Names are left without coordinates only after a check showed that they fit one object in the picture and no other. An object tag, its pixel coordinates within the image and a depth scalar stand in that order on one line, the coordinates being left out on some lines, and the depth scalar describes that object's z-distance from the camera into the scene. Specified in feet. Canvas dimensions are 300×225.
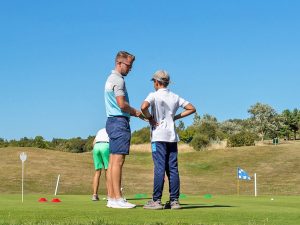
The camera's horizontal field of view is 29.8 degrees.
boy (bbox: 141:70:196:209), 25.45
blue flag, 56.90
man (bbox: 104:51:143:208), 25.41
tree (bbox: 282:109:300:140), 327.06
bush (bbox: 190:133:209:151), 175.73
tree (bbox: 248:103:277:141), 317.22
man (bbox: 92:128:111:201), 37.45
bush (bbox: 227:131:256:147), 174.29
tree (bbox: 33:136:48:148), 204.90
